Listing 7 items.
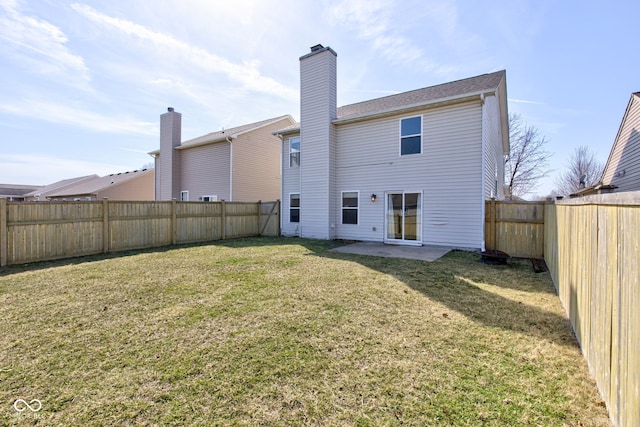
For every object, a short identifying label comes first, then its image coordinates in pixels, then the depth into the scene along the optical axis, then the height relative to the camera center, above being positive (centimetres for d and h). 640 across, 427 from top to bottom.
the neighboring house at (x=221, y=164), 1546 +277
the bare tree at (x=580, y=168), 3089 +481
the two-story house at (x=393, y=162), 896 +180
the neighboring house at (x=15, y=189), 3819 +310
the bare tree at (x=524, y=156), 2450 +480
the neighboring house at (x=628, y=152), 1075 +250
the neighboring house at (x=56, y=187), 2944 +257
